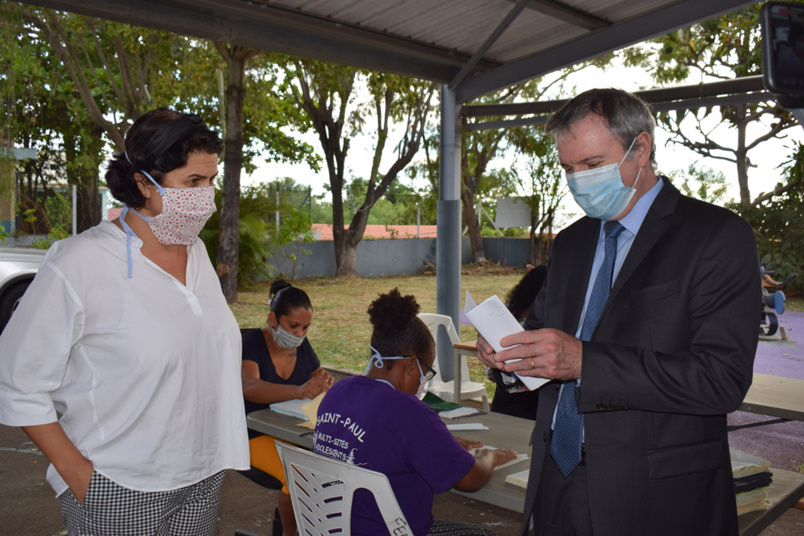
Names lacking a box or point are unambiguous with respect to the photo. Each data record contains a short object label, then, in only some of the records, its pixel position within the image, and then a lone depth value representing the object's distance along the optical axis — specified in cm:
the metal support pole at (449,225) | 672
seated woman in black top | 372
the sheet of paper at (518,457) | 265
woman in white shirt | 164
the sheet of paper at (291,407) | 353
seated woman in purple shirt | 231
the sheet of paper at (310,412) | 332
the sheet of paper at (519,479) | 242
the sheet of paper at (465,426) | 321
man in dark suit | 154
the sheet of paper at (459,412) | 347
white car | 810
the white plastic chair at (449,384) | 596
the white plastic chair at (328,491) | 226
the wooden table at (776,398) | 349
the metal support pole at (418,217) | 2490
